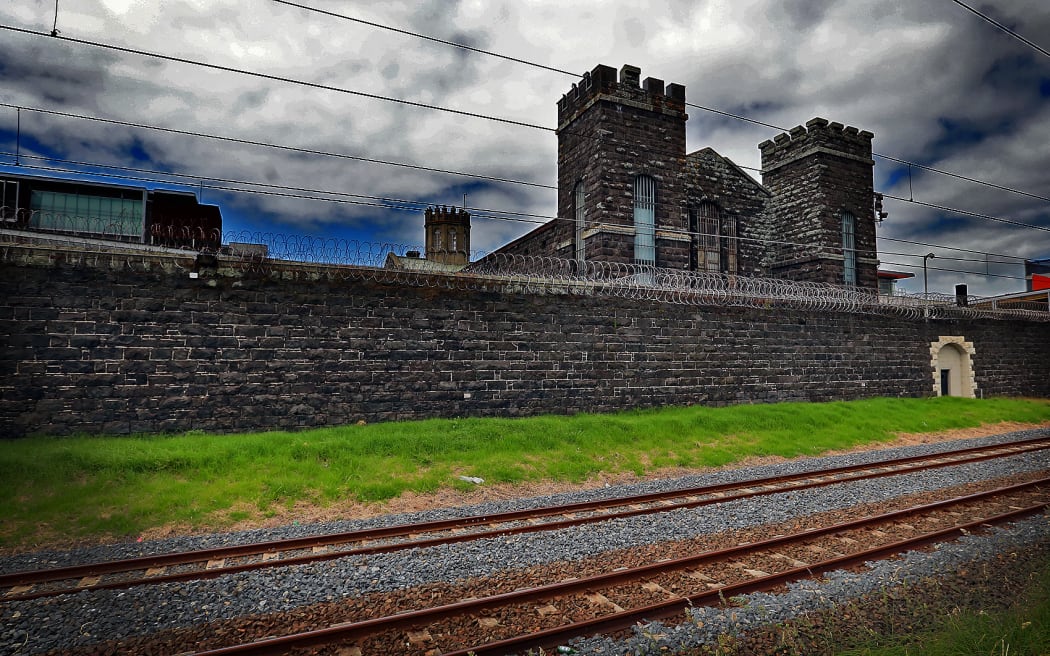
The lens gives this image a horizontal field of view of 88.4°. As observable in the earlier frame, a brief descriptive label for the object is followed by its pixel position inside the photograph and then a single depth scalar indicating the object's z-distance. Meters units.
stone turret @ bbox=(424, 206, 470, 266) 54.86
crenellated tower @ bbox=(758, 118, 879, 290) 23.44
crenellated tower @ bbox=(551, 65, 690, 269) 18.52
